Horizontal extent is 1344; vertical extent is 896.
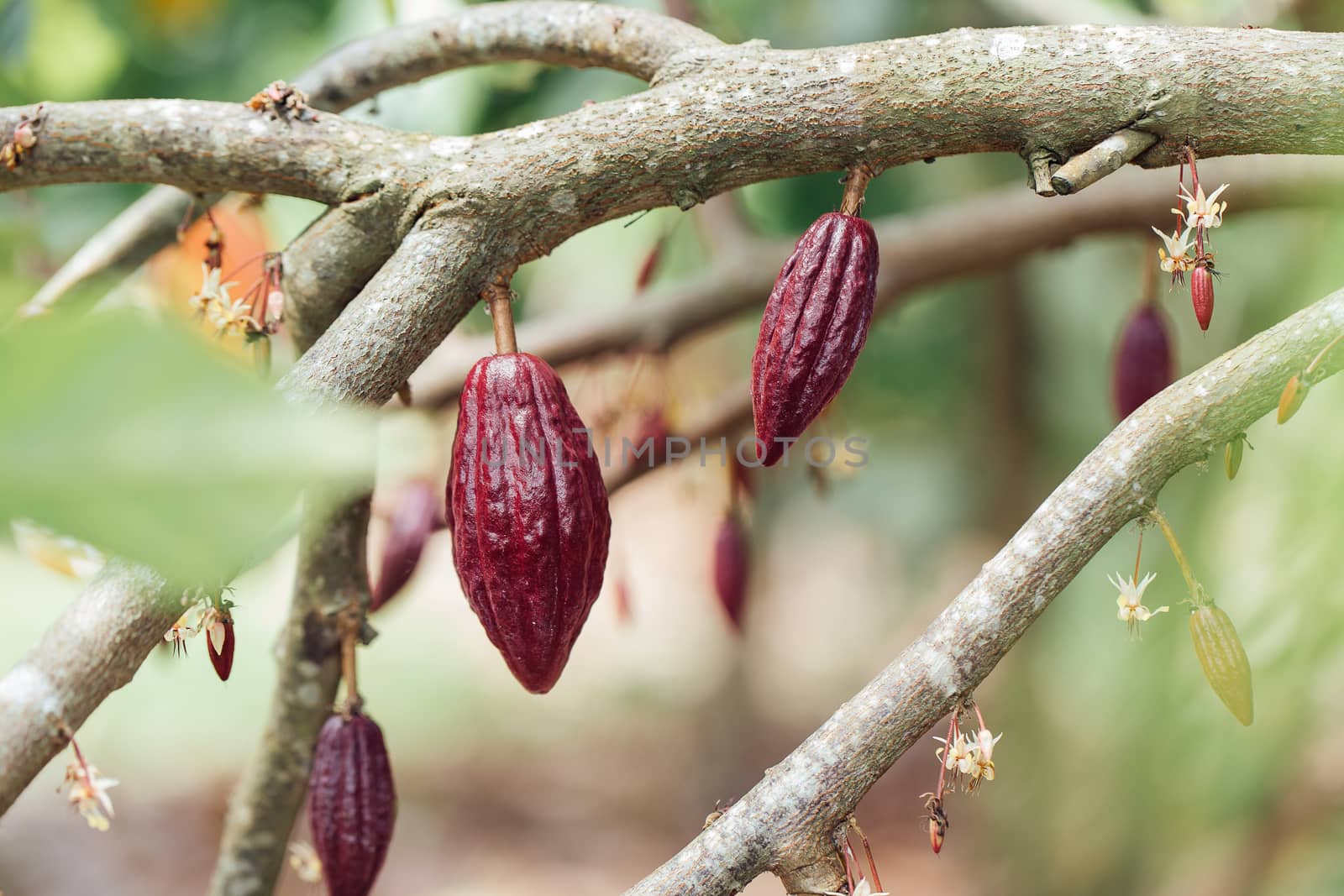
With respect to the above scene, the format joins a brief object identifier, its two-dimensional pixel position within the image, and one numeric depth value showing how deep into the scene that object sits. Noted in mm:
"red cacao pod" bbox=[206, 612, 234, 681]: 895
